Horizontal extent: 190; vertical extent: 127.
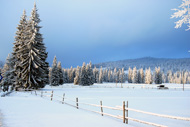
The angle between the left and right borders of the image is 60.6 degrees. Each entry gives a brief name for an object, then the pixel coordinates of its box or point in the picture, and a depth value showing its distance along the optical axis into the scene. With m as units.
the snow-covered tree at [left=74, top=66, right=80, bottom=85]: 90.99
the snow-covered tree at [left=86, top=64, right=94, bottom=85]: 80.06
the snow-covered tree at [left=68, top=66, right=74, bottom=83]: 117.75
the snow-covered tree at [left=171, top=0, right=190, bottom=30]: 6.63
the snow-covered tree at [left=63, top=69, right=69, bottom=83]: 103.88
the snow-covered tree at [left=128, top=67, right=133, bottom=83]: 153.16
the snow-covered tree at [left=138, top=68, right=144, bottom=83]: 130.25
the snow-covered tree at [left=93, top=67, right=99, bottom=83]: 127.81
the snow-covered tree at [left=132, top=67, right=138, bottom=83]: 127.44
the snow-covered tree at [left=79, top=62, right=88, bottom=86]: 79.14
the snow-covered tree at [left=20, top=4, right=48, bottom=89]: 31.11
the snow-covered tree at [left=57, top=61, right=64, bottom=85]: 73.56
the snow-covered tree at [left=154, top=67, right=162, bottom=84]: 111.75
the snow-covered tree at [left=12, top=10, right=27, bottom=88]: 31.92
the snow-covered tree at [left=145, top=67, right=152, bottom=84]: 117.72
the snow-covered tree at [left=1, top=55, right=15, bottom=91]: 35.31
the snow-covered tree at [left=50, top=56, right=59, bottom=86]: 67.69
